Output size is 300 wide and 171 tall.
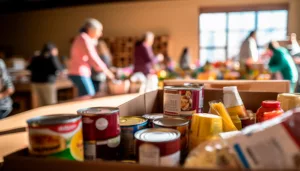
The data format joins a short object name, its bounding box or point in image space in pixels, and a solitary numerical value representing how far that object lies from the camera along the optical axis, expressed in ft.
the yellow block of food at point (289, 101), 3.40
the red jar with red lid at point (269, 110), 3.00
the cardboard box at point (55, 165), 2.04
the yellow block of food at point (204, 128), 2.74
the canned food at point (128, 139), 2.85
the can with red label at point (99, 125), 2.50
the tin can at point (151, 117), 3.37
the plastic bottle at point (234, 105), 3.22
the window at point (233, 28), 23.49
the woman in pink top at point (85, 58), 11.50
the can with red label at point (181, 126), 2.80
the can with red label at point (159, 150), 2.23
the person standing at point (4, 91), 8.63
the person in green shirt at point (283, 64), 11.14
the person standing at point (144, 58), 15.98
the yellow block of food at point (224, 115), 2.96
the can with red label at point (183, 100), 3.29
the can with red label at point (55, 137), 2.15
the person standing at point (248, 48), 16.56
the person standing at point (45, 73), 15.23
